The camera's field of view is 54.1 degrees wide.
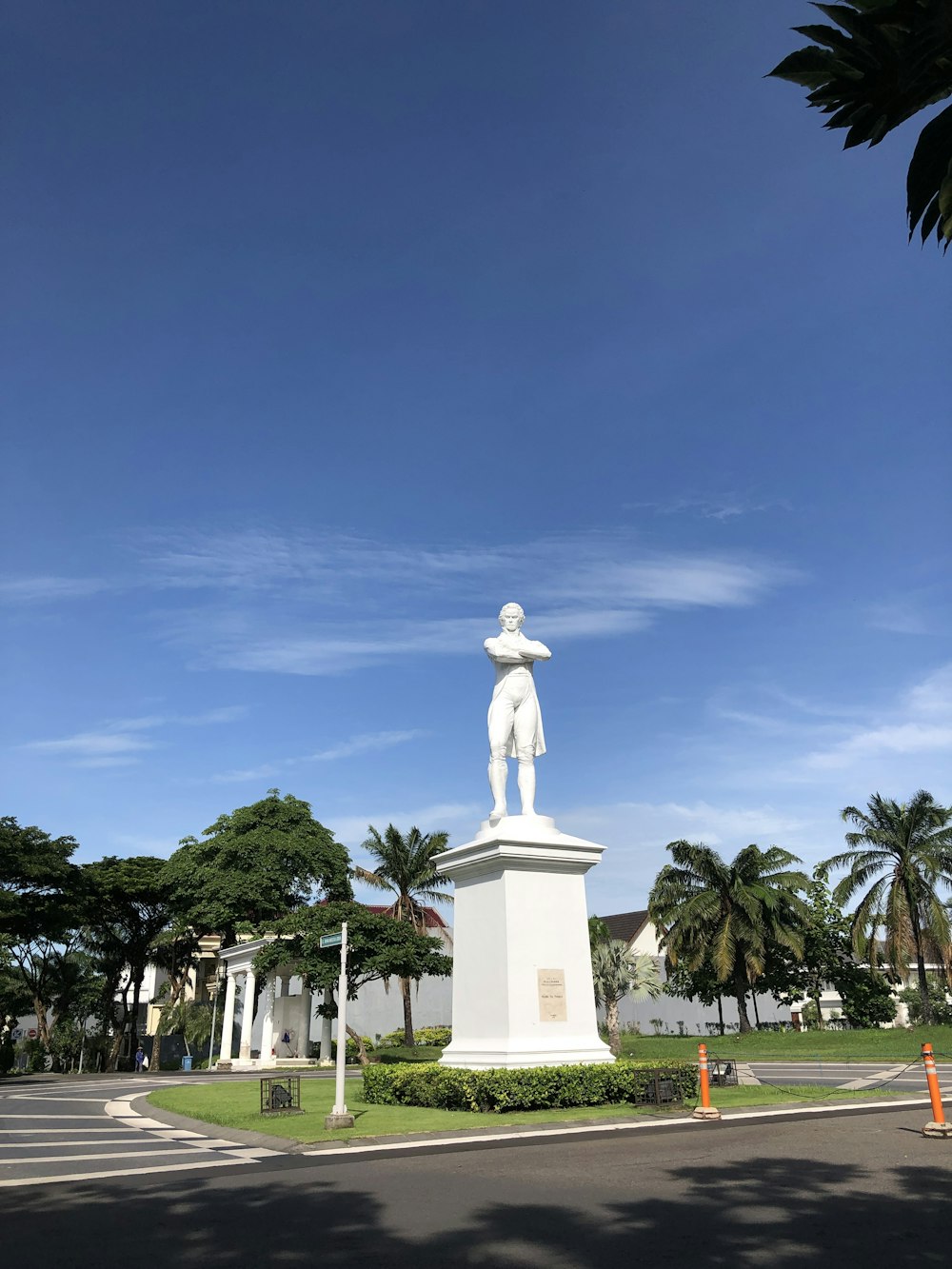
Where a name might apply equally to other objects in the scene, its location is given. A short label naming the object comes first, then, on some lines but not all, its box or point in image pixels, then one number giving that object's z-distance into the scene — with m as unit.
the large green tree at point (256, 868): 44.09
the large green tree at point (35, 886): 36.81
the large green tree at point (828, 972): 48.22
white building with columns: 39.16
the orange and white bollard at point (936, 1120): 10.51
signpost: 12.27
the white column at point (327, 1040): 40.00
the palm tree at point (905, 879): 39.78
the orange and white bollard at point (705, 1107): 12.44
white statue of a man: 17.41
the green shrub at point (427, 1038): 47.69
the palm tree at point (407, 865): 45.84
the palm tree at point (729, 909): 44.84
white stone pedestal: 14.72
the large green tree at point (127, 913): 45.78
